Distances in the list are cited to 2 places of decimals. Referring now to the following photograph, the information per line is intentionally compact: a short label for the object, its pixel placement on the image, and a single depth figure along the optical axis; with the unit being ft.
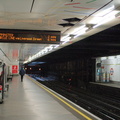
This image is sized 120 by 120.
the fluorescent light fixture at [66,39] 36.17
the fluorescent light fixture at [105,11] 18.04
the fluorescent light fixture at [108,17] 19.80
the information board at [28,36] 26.00
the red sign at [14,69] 101.54
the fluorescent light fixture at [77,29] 27.19
